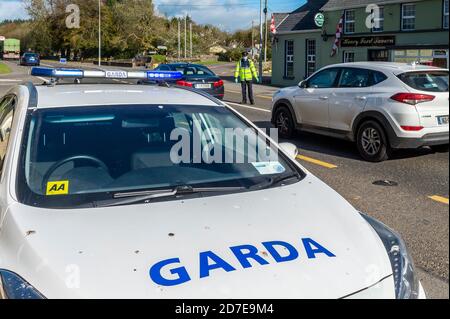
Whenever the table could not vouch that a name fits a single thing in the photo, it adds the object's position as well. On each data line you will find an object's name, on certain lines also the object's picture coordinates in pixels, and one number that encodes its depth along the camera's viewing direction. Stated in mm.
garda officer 18672
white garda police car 2078
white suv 7637
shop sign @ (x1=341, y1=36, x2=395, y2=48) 25602
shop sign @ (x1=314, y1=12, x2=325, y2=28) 28266
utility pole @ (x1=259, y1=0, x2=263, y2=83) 32497
